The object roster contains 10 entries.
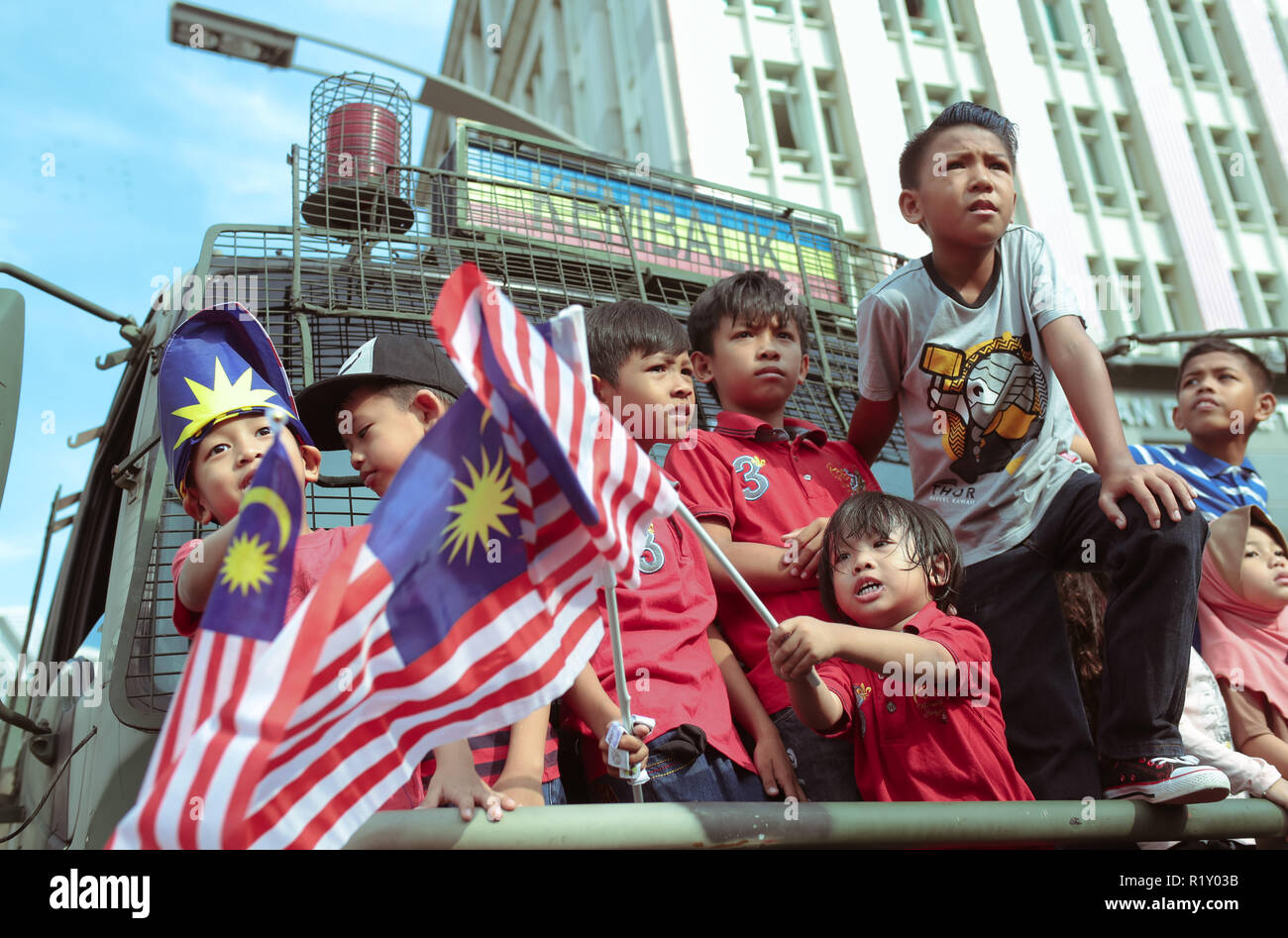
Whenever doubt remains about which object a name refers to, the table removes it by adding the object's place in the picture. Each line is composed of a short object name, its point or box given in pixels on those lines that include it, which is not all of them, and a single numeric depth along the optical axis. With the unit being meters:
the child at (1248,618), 3.23
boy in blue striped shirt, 3.99
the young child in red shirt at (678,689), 2.35
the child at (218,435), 2.33
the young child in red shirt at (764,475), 2.73
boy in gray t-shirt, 2.45
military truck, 3.07
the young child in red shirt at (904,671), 2.36
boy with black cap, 2.33
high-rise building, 19.84
